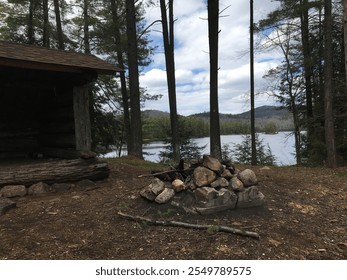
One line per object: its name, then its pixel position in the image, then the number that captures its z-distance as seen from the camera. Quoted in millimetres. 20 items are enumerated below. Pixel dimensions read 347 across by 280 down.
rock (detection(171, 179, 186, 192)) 4656
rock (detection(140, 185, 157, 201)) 4719
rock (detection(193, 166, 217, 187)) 4570
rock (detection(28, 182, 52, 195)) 5988
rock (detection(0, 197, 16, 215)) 4803
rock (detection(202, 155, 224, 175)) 4770
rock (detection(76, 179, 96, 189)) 6504
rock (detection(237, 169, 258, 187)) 4820
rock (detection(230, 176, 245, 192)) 4656
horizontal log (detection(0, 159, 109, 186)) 5965
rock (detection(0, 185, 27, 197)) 5738
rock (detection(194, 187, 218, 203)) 4398
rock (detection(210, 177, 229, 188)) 4621
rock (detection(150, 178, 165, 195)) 4709
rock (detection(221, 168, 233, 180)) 4875
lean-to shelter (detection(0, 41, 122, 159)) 6688
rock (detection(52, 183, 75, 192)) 6254
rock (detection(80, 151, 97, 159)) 6785
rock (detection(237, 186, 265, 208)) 4609
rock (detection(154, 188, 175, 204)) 4600
